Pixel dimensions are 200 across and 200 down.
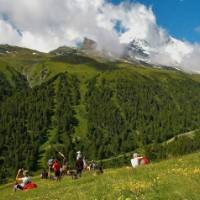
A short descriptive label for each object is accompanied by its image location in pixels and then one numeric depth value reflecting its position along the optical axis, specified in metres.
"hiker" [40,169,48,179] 41.79
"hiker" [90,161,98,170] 44.15
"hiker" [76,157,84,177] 29.27
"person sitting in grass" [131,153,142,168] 28.99
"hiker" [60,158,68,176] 39.31
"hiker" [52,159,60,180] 31.45
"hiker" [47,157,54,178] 41.76
